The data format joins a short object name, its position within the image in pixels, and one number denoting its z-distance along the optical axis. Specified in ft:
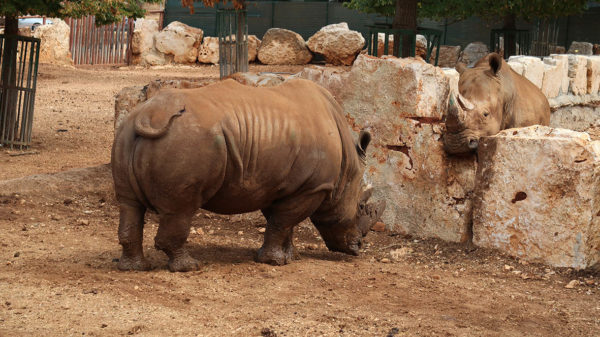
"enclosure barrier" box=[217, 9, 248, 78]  60.16
